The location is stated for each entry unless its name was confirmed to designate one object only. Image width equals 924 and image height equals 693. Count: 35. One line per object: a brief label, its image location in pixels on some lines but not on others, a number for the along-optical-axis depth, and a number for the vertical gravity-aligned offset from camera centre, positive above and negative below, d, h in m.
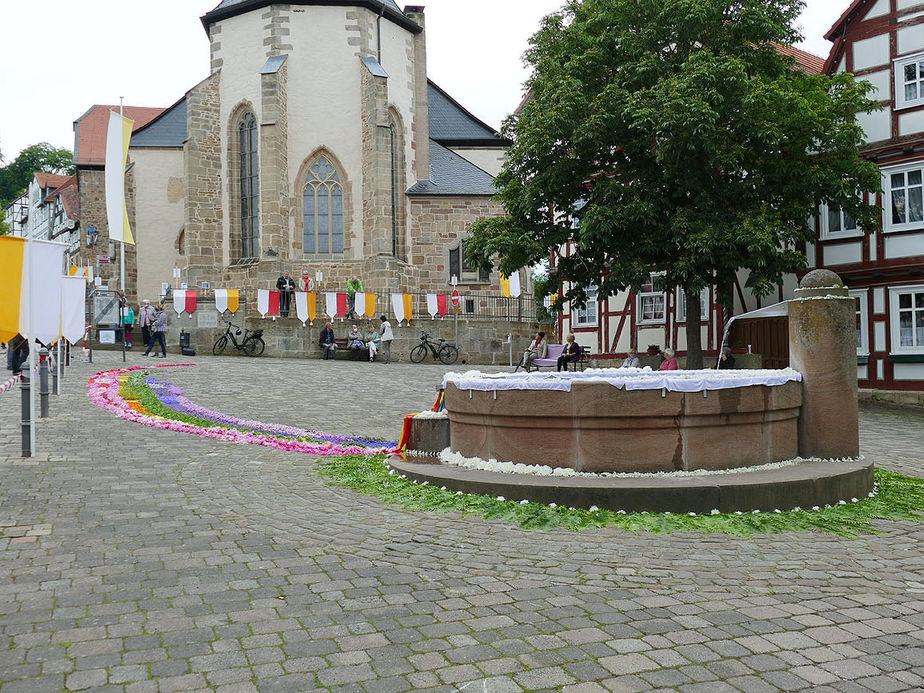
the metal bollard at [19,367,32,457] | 9.40 -0.83
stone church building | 33.06 +7.47
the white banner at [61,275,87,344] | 15.52 +0.80
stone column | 7.88 -0.33
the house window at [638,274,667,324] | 24.45 +1.13
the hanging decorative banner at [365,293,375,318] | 29.67 +1.50
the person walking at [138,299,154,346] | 27.83 +0.98
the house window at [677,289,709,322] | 23.61 +1.06
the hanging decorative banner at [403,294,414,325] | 29.44 +1.40
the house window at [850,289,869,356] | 20.39 +0.42
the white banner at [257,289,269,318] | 28.31 +1.55
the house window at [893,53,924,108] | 19.44 +6.11
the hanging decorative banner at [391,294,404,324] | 29.27 +1.43
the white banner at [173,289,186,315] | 28.11 +1.63
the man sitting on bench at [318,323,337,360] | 28.36 +0.09
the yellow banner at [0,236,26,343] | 9.50 +0.79
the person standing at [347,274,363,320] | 29.86 +2.01
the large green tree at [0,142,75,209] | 90.19 +20.15
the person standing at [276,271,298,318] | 29.62 +1.97
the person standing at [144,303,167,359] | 26.34 +0.62
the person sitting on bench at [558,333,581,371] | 22.28 -0.28
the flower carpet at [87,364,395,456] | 10.74 -1.12
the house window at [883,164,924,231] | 19.52 +3.37
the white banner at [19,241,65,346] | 9.61 +0.69
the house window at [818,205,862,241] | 20.81 +2.96
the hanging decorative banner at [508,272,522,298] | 32.50 +2.33
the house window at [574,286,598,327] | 26.50 +0.95
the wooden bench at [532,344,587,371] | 23.91 -0.44
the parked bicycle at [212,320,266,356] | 28.11 +0.18
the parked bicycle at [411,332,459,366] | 29.20 -0.17
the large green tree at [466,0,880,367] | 16.53 +4.19
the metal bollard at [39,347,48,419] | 12.15 -0.49
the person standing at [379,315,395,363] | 28.78 +0.31
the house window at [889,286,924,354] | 19.48 +0.50
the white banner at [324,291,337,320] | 28.92 +1.48
